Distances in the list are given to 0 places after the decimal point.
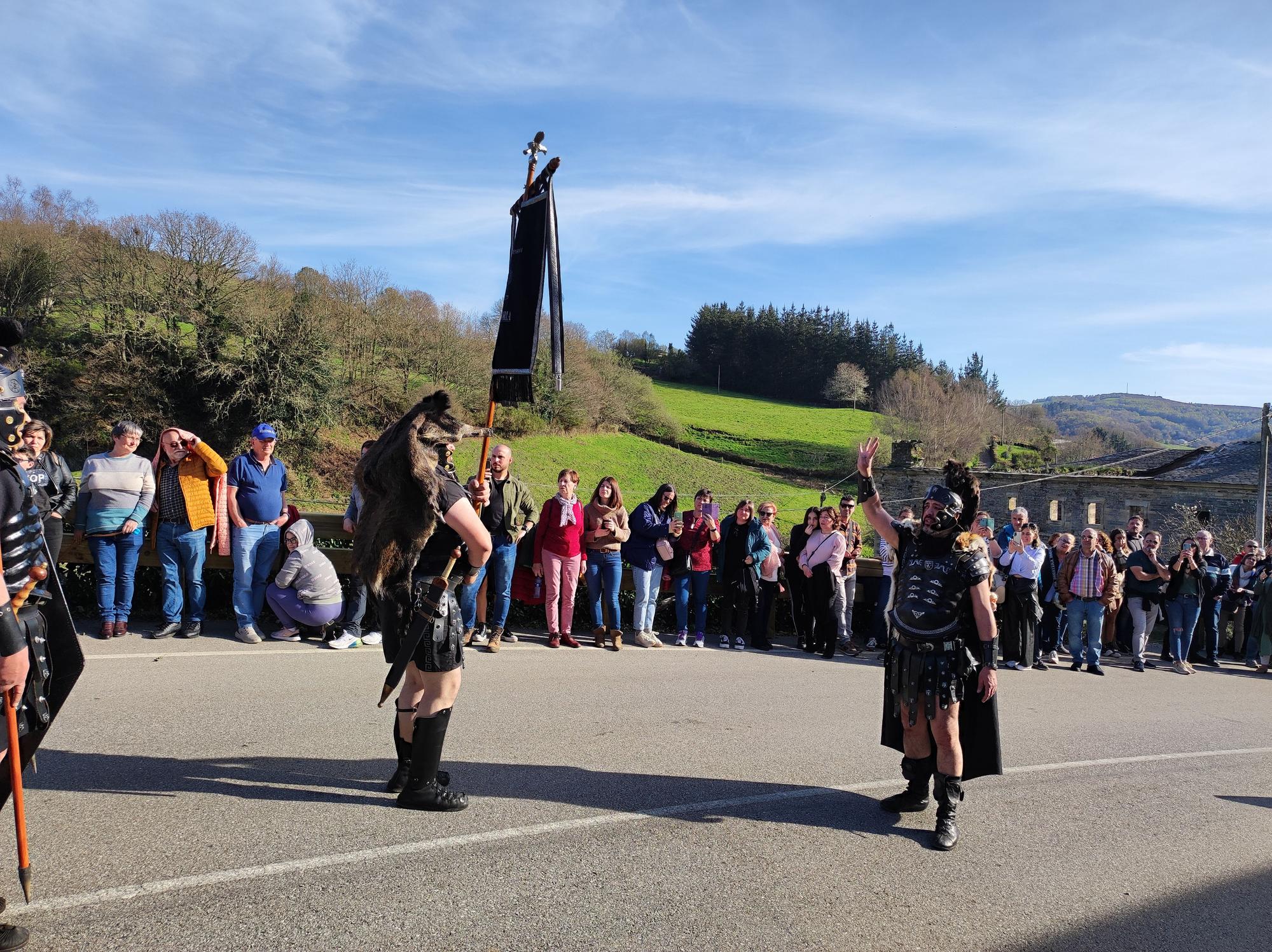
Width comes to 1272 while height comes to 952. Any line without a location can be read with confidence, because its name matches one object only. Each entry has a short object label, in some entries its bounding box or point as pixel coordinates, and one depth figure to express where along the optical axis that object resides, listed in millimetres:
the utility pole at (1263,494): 32531
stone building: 49750
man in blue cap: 8555
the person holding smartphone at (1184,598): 12883
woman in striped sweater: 8086
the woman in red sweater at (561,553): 9820
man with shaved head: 9203
